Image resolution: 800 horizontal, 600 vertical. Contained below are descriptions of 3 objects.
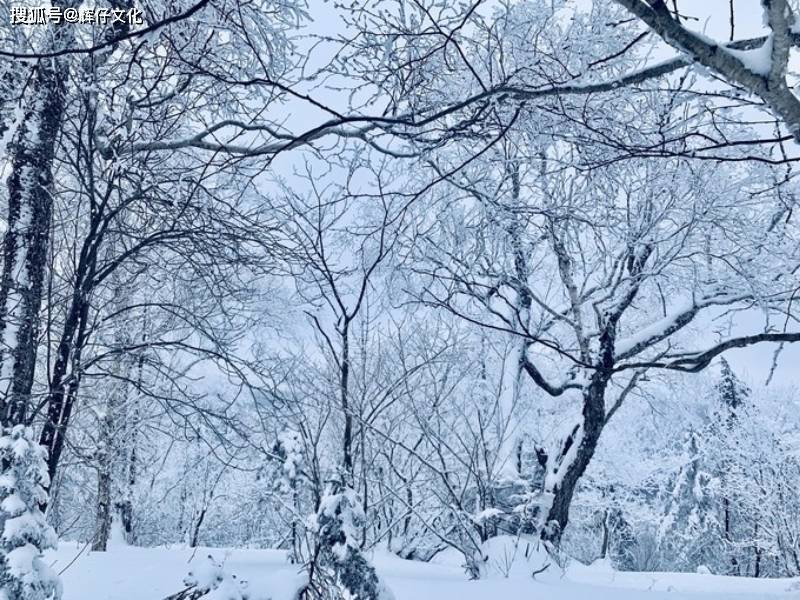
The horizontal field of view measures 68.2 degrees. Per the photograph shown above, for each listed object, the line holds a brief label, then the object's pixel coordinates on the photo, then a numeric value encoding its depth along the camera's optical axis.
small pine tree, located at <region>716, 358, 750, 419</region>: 21.48
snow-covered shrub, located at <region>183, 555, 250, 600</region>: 2.24
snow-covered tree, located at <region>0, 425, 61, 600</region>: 2.81
